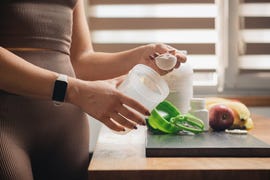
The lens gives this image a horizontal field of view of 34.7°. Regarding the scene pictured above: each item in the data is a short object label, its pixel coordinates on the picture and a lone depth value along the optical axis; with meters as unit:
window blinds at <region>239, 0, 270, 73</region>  2.05
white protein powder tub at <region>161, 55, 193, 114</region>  1.18
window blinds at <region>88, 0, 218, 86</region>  2.03
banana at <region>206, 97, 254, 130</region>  1.19
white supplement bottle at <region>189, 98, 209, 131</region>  1.14
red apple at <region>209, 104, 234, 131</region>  1.15
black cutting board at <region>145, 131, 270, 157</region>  0.87
